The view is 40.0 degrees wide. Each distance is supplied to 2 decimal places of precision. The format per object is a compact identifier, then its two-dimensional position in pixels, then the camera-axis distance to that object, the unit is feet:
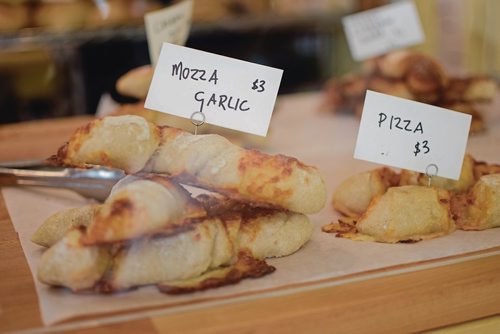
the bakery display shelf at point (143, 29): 7.72
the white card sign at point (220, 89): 3.38
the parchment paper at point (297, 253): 2.82
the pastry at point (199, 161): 3.08
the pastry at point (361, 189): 3.84
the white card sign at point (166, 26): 5.10
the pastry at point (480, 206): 3.59
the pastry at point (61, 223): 3.32
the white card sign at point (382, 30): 6.38
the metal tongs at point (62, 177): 4.21
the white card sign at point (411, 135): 3.59
